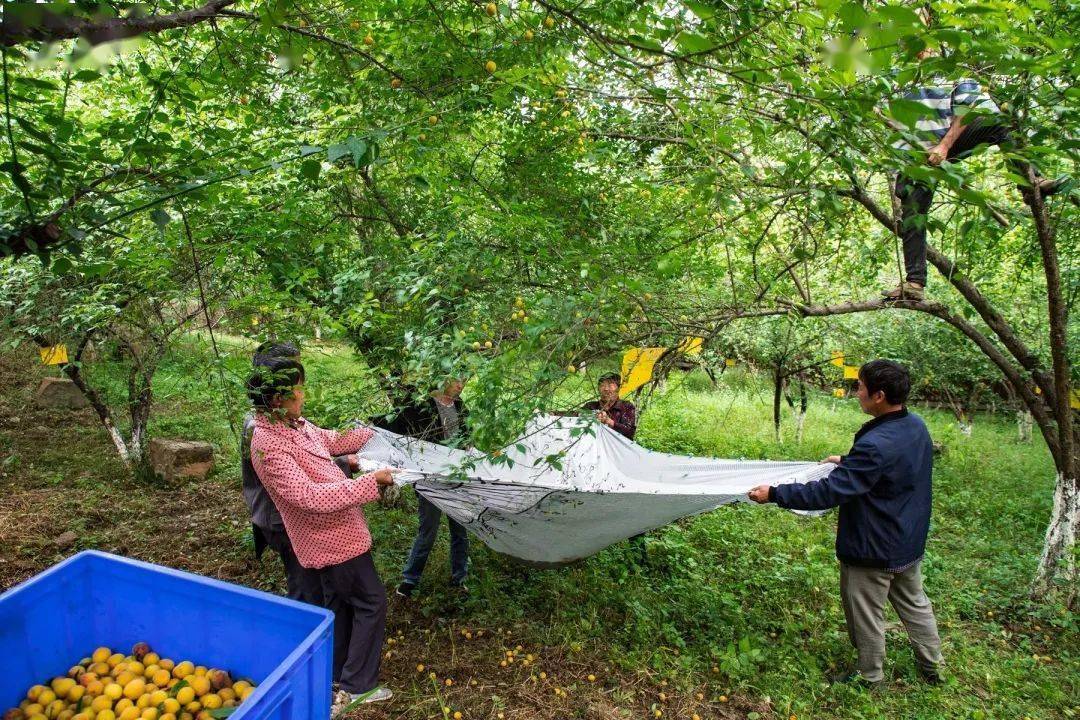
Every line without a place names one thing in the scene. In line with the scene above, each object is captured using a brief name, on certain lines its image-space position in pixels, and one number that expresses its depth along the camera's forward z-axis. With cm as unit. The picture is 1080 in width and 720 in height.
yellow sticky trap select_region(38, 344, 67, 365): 403
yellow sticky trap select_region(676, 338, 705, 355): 316
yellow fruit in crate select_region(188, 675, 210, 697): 147
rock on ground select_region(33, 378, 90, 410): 725
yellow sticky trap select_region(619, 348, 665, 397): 306
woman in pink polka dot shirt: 219
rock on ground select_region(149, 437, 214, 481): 522
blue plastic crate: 142
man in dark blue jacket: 258
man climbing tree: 270
